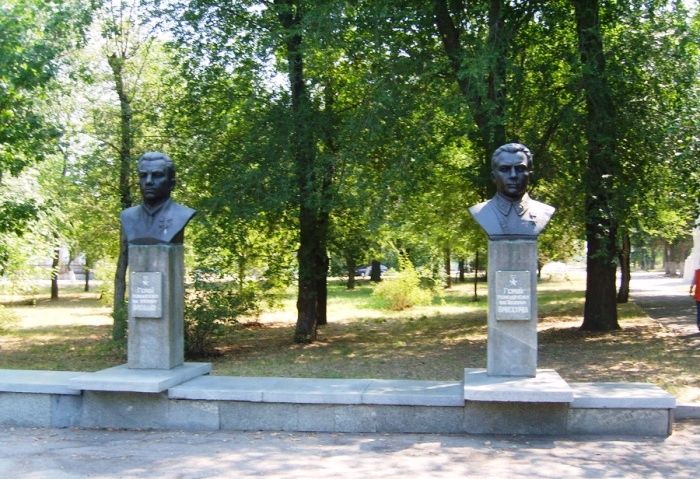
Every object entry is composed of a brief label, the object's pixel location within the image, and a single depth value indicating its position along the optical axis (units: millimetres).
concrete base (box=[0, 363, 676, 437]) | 7297
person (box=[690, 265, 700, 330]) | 15641
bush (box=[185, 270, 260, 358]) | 14156
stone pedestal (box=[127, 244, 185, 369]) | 8484
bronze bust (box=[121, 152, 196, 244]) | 8531
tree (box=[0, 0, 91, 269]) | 13680
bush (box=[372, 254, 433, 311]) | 25180
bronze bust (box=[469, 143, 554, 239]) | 8008
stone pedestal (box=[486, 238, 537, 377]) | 7914
